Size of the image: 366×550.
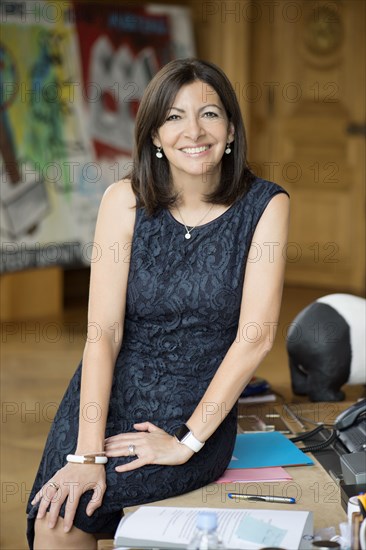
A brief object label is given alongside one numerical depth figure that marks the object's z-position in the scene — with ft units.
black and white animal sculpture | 9.92
